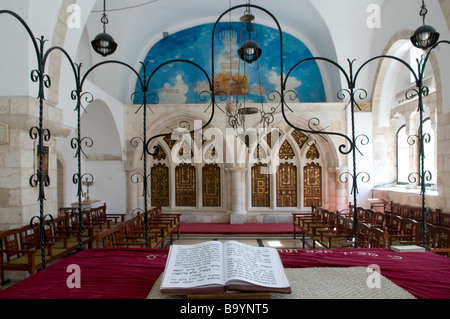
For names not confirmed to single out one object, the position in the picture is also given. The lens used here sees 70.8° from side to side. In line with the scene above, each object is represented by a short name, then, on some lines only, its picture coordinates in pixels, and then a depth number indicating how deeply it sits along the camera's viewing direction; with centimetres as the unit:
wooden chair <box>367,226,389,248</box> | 344
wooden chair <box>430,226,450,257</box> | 321
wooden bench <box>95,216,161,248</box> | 365
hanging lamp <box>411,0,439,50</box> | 259
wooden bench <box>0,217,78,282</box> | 325
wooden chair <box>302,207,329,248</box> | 554
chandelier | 815
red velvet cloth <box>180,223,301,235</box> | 723
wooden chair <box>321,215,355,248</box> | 445
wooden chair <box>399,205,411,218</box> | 604
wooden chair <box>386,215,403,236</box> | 461
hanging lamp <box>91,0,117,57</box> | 264
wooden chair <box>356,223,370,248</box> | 389
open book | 114
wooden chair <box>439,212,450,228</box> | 495
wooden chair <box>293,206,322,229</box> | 600
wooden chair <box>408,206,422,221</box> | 541
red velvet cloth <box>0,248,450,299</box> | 132
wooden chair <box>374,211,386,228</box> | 518
